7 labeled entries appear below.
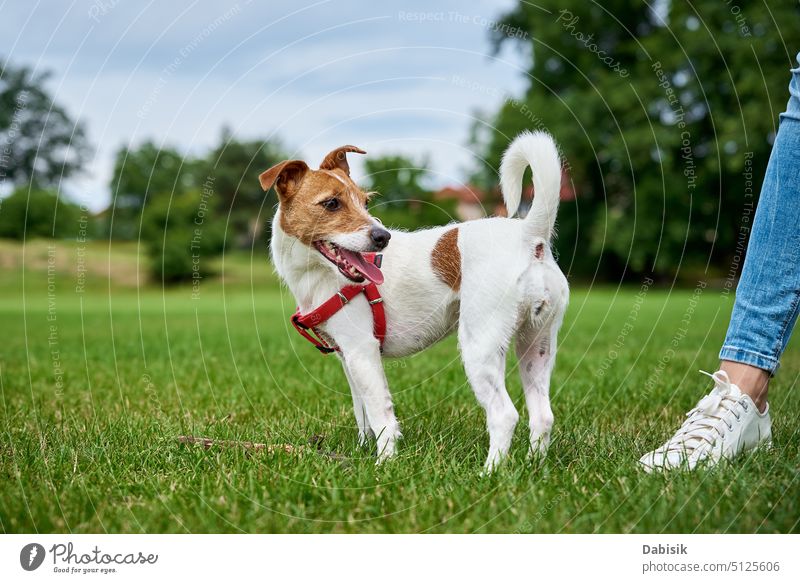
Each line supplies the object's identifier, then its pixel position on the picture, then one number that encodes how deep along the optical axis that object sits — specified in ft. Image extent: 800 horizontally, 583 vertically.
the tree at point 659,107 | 68.90
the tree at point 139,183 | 117.91
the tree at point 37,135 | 50.88
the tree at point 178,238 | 94.66
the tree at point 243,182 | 80.02
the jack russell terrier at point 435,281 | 11.37
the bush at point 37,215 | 88.67
